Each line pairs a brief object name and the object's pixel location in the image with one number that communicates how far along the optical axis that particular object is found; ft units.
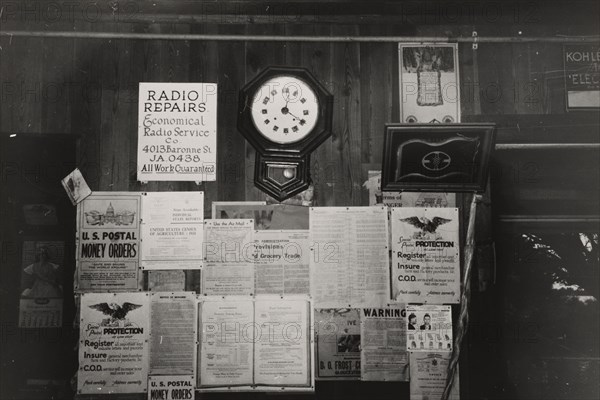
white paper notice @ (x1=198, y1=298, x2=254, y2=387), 10.59
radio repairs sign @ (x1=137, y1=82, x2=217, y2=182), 10.95
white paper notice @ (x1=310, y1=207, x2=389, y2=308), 10.74
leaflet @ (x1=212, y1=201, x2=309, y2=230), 10.90
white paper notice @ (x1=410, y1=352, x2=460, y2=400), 10.53
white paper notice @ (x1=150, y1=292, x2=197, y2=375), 10.63
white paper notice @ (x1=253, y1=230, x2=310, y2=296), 10.78
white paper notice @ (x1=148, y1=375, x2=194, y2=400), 10.53
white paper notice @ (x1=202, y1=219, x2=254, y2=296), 10.77
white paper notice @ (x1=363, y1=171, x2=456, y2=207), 10.94
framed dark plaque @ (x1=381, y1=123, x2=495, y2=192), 10.21
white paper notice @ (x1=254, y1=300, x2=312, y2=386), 10.60
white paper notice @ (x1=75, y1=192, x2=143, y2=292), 10.77
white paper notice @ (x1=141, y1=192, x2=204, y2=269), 10.80
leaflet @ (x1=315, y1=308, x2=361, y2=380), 10.58
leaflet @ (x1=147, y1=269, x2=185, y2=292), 10.77
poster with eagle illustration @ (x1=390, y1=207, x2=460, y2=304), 10.78
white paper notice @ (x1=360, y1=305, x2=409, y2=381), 10.59
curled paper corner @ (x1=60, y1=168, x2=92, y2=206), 10.87
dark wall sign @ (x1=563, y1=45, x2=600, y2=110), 11.27
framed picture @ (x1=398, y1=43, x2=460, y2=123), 11.09
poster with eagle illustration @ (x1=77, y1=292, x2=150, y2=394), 10.57
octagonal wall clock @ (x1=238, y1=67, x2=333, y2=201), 10.93
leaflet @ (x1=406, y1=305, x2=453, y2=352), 10.59
